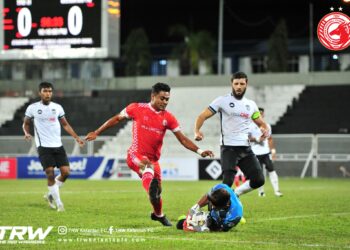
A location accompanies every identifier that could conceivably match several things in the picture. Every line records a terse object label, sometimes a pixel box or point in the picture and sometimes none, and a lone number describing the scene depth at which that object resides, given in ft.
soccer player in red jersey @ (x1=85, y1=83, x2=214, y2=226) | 41.96
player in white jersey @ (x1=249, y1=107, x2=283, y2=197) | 71.82
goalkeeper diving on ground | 39.63
